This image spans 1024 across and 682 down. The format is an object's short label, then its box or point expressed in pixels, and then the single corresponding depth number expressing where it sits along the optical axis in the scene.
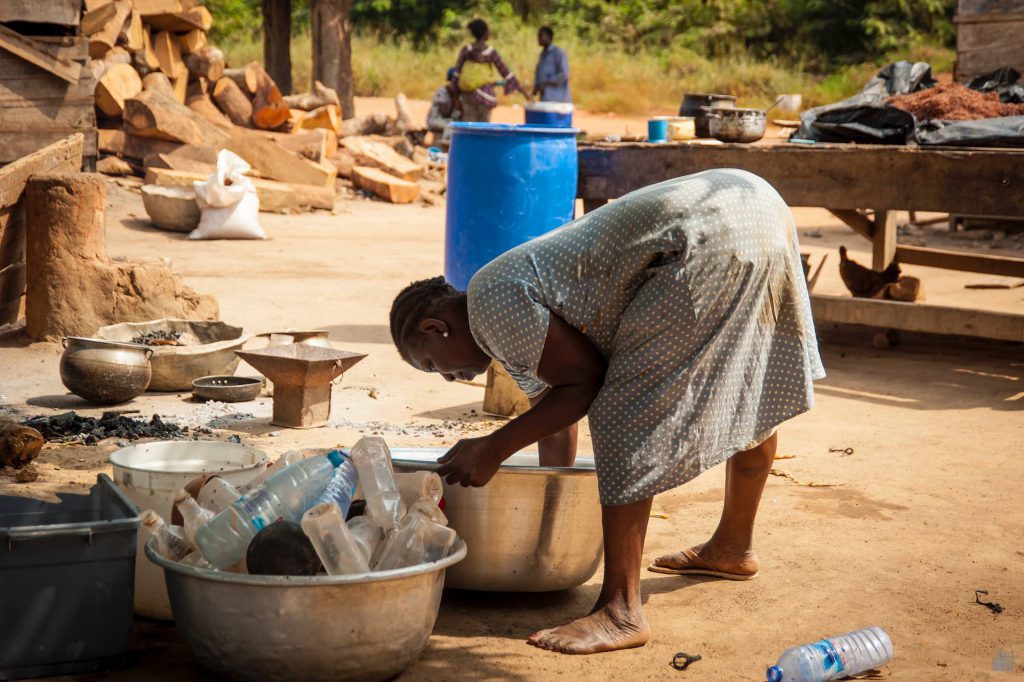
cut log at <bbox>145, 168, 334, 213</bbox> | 11.48
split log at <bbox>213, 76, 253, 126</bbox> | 13.98
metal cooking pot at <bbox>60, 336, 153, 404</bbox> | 5.17
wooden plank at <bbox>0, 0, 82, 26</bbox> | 6.60
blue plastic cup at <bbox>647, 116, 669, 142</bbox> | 6.72
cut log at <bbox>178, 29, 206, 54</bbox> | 13.73
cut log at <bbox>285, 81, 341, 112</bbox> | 15.32
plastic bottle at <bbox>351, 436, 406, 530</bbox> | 2.85
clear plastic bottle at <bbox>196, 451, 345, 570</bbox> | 2.77
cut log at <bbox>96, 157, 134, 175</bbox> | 12.34
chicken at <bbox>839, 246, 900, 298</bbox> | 7.97
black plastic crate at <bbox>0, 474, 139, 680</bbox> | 2.62
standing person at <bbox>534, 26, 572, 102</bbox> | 14.87
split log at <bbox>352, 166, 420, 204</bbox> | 13.54
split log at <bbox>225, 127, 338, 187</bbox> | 12.59
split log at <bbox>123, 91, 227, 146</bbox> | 12.15
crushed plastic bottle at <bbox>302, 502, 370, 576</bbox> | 2.58
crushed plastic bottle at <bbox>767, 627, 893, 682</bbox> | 2.76
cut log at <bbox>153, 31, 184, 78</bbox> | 13.21
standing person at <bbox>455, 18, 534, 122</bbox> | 15.60
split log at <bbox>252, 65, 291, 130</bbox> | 14.03
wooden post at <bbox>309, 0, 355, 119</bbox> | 16.58
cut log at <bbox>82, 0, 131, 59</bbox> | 11.73
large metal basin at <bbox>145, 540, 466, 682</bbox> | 2.52
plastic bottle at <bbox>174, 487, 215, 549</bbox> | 2.81
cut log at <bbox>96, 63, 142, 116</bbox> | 11.97
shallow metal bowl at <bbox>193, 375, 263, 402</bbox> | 5.43
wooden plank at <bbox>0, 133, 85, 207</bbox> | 6.05
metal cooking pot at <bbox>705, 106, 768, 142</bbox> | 6.46
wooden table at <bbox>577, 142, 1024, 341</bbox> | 5.67
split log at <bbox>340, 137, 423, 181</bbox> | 14.31
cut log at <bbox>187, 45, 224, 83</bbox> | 13.76
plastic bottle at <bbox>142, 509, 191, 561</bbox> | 2.77
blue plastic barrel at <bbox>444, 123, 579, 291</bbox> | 6.18
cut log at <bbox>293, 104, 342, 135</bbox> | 14.82
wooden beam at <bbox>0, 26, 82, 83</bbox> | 6.55
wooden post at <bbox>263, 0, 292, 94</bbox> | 16.83
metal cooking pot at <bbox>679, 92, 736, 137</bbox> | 6.67
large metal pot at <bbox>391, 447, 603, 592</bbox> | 3.14
